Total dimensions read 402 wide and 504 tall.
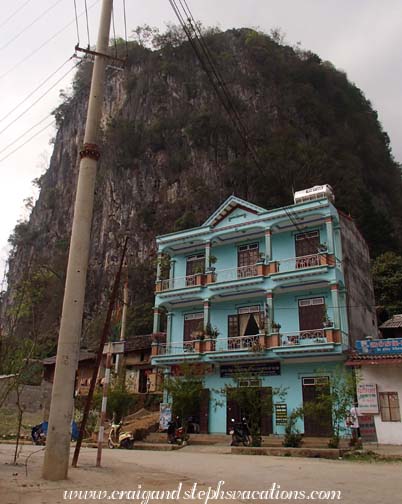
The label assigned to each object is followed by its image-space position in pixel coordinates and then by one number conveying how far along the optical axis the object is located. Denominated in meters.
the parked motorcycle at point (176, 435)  19.36
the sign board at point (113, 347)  10.98
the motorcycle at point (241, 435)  17.73
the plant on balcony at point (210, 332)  24.00
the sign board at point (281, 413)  21.52
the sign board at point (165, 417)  21.58
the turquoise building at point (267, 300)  21.55
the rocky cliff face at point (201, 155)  47.25
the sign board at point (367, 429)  18.45
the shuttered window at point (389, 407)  18.78
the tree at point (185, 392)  20.69
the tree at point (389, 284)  33.38
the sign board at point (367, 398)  18.94
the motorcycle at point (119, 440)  17.75
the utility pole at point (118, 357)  24.01
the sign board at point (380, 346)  19.09
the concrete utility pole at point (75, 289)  7.27
